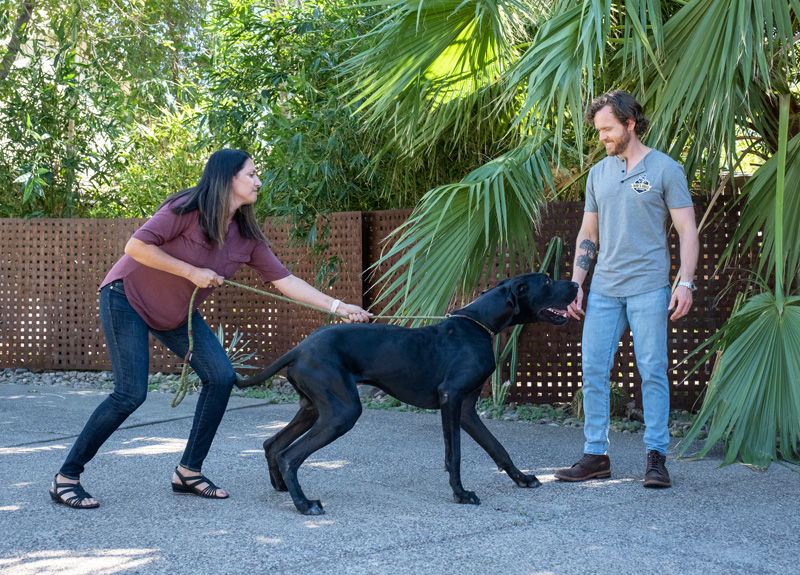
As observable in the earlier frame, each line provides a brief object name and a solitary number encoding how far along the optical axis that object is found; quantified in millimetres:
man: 3838
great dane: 3508
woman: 3518
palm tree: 3980
